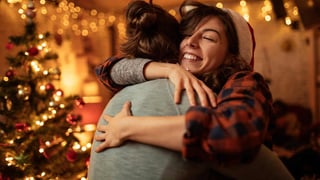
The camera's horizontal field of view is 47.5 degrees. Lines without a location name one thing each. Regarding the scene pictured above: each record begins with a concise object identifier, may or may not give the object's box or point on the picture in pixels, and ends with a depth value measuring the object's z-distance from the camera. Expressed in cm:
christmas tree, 199
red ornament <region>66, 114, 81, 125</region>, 233
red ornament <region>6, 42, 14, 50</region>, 228
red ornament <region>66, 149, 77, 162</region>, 224
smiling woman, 78
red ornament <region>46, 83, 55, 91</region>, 226
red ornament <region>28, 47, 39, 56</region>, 216
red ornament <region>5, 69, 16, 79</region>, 208
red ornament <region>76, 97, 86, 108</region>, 236
